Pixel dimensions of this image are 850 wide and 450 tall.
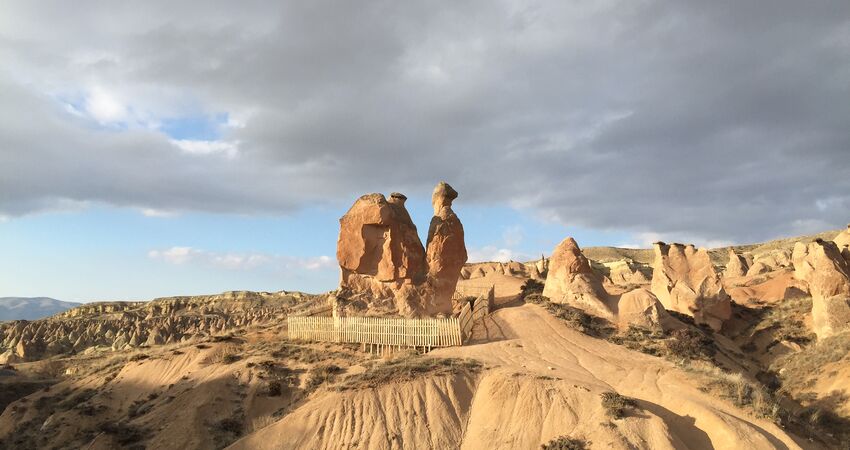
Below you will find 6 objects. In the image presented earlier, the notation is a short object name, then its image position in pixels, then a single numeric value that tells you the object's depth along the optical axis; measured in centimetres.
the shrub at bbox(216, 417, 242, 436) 2000
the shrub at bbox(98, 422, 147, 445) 1967
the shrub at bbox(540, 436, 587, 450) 1655
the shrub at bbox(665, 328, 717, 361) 2653
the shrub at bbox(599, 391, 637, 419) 1734
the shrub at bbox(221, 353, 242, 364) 2493
